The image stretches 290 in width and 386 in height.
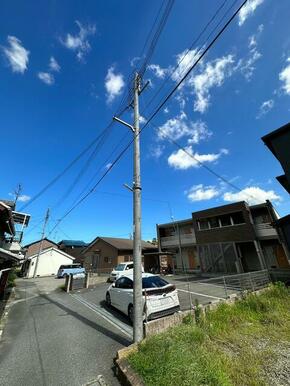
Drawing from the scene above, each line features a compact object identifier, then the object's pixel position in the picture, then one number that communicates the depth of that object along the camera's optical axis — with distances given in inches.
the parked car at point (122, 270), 674.4
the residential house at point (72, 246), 1615.4
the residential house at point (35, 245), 1576.9
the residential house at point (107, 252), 988.6
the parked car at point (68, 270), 1042.7
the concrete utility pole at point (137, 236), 194.5
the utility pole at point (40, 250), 1228.1
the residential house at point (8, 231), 395.5
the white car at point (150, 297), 255.6
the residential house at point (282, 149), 368.5
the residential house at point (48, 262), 1274.6
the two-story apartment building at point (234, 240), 690.8
